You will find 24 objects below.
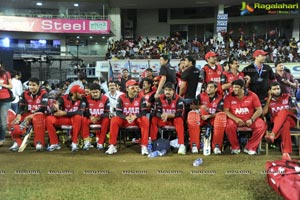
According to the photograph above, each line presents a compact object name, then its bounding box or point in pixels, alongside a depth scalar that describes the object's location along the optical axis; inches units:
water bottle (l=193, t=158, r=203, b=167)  217.3
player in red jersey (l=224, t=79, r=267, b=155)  243.4
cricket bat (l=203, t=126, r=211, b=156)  247.0
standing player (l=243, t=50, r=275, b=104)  268.2
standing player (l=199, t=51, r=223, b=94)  278.0
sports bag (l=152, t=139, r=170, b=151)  253.6
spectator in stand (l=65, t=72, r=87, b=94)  372.9
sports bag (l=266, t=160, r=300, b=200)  129.1
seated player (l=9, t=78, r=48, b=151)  266.7
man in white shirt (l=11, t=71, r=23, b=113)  379.4
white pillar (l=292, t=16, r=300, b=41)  1192.8
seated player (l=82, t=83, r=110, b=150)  266.0
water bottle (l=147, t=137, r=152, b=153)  254.3
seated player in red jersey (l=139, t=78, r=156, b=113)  269.4
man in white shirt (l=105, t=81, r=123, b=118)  321.6
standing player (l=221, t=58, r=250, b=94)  270.5
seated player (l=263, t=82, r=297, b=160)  229.0
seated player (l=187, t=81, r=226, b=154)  247.0
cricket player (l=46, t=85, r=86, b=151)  265.7
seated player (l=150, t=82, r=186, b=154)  255.3
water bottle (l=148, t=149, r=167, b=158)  244.7
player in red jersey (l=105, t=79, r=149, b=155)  253.6
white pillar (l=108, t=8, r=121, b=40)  1277.1
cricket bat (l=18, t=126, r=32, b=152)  267.3
